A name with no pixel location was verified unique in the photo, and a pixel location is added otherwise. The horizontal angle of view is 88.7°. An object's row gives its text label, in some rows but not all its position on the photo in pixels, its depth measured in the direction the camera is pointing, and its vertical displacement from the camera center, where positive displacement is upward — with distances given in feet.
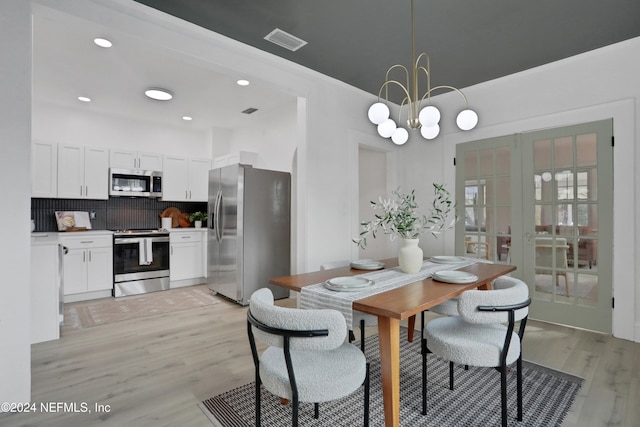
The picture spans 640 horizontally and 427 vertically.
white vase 7.47 -1.00
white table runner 5.41 -1.41
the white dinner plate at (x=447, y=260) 9.11 -1.32
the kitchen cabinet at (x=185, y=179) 17.47 +1.87
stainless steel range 15.08 -2.32
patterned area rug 6.04 -3.82
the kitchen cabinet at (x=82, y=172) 14.65 +1.88
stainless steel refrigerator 13.55 -0.75
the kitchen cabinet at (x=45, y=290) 9.55 -2.32
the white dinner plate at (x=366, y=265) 8.05 -1.30
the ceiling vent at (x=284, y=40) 9.23 +5.08
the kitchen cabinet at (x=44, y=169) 14.01 +1.88
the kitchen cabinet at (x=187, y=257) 16.62 -2.32
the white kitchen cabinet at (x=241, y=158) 16.33 +2.80
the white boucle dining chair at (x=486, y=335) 5.28 -2.23
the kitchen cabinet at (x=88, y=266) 13.92 -2.33
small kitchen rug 11.79 -3.85
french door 10.28 -0.01
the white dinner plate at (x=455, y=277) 6.59 -1.32
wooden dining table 4.98 -1.47
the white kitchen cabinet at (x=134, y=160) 15.99 +2.67
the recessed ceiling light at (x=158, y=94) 13.49 +5.02
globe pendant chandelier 7.24 +2.21
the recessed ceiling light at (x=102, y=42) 9.54 +5.07
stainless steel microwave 15.98 +1.51
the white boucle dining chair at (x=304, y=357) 4.21 -2.29
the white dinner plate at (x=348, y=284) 5.91 -1.34
